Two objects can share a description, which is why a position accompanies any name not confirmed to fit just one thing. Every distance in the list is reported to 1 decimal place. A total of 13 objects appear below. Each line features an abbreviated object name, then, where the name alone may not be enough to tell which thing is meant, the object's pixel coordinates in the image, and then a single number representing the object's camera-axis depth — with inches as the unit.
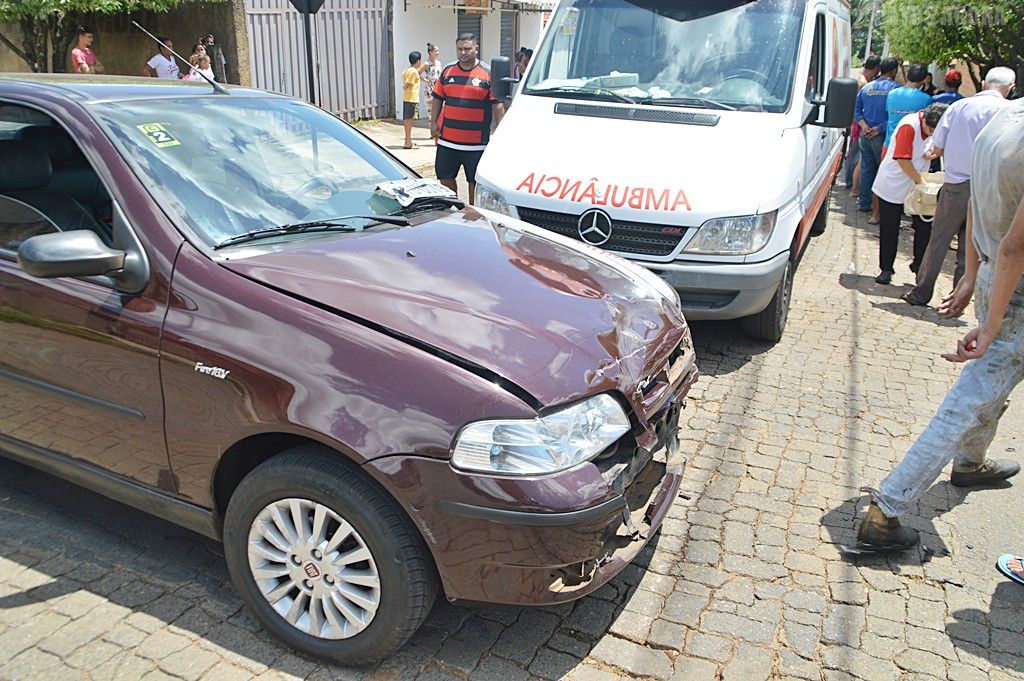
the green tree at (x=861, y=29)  961.0
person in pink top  474.6
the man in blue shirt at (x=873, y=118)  432.1
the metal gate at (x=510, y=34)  1008.2
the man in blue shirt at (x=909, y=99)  370.6
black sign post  342.0
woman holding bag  291.1
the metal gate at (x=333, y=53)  597.3
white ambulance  206.5
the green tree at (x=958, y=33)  434.9
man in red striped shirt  335.6
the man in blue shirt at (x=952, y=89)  332.5
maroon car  100.3
